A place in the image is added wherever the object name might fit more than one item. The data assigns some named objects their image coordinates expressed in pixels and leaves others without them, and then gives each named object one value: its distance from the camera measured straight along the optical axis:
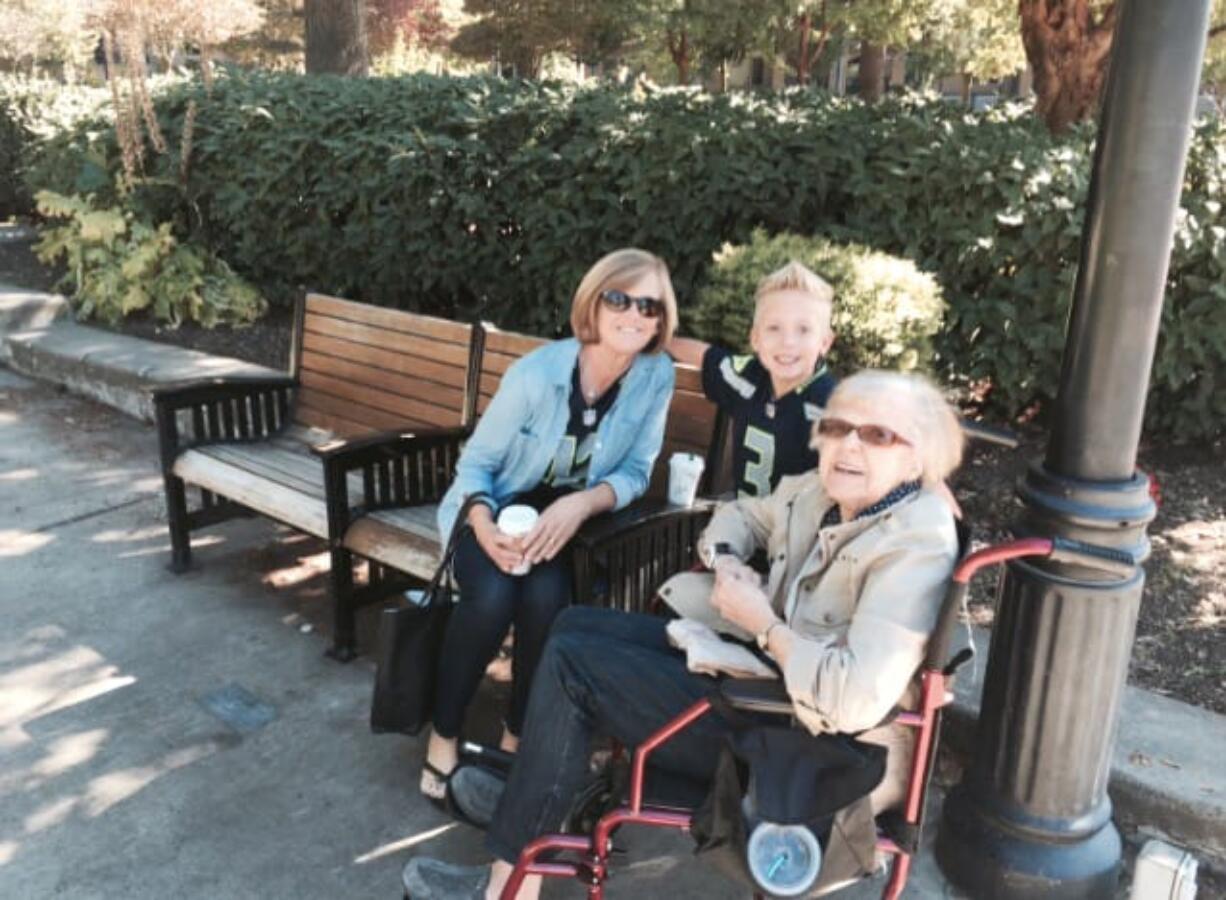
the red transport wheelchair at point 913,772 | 2.11
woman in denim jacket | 3.06
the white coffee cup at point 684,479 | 3.32
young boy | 2.99
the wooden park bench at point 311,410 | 4.12
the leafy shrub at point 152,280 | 7.85
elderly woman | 2.09
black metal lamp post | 2.24
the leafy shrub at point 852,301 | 4.12
